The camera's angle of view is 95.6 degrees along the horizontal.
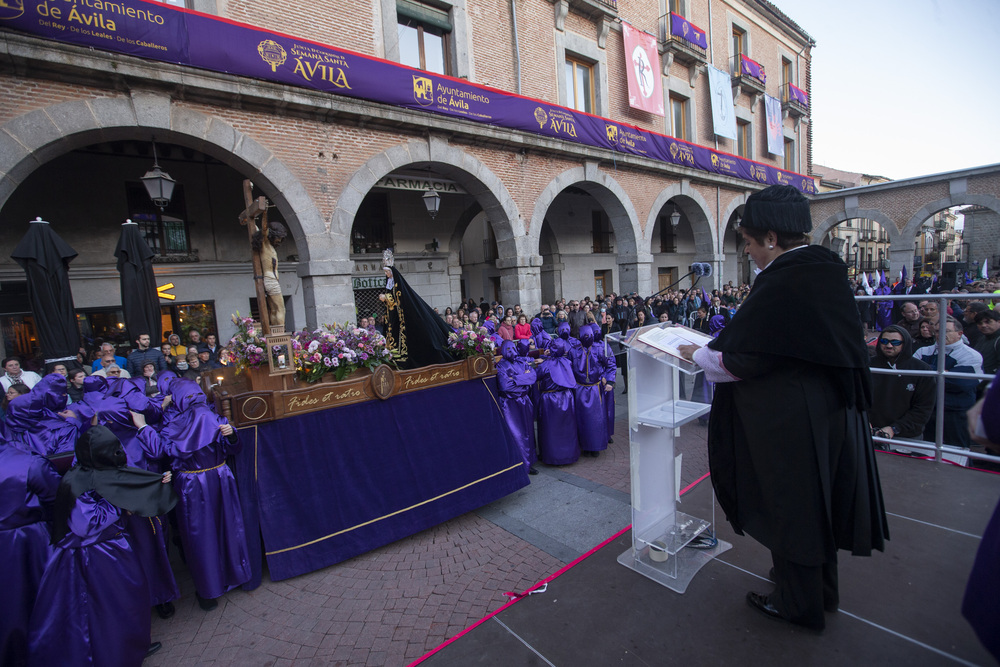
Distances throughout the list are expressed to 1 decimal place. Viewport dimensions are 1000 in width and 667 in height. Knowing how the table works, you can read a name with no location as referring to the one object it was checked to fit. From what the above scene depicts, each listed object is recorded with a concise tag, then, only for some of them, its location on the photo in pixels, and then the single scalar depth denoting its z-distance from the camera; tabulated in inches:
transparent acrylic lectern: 113.2
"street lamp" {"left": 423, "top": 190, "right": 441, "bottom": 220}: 438.9
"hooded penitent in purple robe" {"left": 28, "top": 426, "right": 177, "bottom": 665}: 98.3
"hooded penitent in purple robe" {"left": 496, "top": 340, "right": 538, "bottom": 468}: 219.1
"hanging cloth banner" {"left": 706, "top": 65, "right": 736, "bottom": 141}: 735.7
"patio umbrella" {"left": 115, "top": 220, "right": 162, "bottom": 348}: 260.2
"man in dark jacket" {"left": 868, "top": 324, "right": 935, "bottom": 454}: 169.2
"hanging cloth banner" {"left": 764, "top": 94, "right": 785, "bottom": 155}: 870.4
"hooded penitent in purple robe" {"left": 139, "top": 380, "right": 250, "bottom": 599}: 132.3
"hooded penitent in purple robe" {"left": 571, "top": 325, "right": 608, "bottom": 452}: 228.7
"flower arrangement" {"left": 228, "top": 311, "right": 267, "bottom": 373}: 157.9
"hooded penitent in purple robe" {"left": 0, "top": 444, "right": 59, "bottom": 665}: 98.4
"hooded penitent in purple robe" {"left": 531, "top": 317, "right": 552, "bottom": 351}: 257.1
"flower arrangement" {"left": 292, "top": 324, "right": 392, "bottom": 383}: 157.2
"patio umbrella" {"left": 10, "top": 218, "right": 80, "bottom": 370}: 233.3
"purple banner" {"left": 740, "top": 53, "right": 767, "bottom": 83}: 809.5
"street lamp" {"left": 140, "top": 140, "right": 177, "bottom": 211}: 296.2
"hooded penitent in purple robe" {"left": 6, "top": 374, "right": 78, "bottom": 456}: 128.5
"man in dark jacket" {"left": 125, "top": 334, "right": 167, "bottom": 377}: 291.1
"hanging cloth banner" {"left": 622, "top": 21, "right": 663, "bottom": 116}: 605.0
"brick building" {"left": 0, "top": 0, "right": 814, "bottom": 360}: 283.4
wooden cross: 168.4
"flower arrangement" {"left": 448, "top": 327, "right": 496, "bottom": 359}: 191.5
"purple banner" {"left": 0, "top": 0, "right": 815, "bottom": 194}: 267.4
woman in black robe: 86.0
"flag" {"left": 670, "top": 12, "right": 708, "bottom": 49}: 667.4
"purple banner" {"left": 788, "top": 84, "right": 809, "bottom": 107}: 959.1
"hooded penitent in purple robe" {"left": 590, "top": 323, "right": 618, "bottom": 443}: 241.9
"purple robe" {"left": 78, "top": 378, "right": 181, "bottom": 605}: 129.0
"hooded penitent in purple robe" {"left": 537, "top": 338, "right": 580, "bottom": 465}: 223.3
